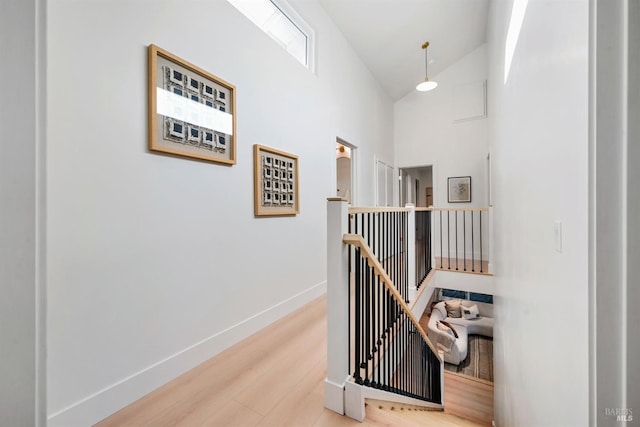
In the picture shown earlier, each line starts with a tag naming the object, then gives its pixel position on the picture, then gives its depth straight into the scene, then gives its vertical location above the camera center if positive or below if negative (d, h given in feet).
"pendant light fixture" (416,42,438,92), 15.10 +7.02
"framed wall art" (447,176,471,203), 19.62 +1.74
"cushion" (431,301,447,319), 17.31 -6.03
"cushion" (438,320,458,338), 14.89 -6.26
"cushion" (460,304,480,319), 17.30 -6.20
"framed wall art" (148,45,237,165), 5.65 +2.37
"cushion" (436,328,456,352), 14.03 -6.50
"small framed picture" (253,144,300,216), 8.22 +1.02
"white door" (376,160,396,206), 18.33 +2.15
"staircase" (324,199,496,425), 5.06 -2.78
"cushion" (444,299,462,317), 17.52 -6.08
